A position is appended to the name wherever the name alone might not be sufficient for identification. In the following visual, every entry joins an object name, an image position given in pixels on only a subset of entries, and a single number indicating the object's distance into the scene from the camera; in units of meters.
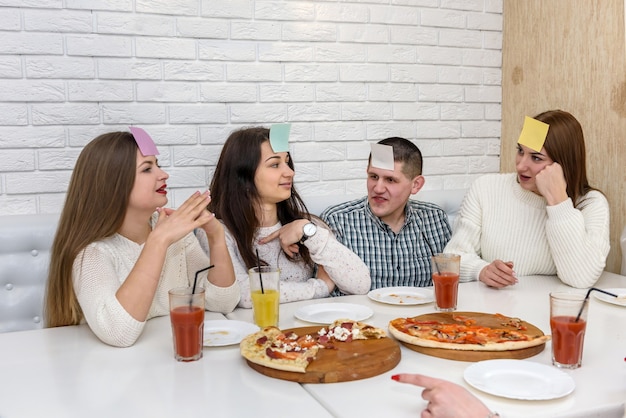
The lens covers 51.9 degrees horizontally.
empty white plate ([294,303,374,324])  1.73
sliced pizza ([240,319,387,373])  1.32
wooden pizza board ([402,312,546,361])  1.41
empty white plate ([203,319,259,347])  1.53
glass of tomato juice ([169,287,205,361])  1.42
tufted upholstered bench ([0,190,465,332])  2.22
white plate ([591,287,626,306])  1.87
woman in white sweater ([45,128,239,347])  1.62
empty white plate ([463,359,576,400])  1.21
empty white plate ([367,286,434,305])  1.91
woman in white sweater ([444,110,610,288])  2.23
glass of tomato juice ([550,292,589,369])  1.36
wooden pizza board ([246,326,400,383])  1.29
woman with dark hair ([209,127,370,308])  2.20
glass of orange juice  1.65
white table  1.18
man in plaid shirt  2.56
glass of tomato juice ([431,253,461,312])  1.78
